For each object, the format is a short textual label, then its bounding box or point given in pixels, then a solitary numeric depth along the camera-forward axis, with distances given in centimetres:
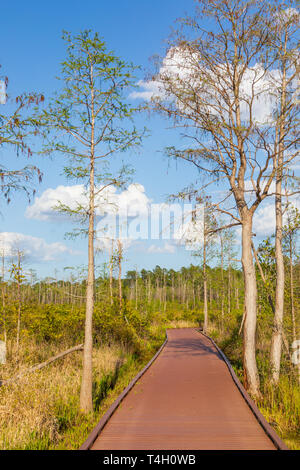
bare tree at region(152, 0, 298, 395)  1164
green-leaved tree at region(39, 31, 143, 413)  1116
